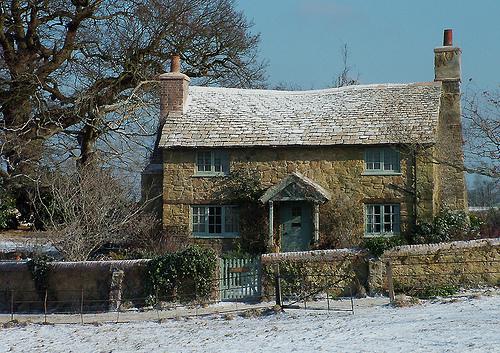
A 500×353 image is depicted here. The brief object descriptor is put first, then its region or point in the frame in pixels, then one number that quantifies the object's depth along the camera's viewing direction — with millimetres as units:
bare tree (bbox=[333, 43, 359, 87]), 58906
